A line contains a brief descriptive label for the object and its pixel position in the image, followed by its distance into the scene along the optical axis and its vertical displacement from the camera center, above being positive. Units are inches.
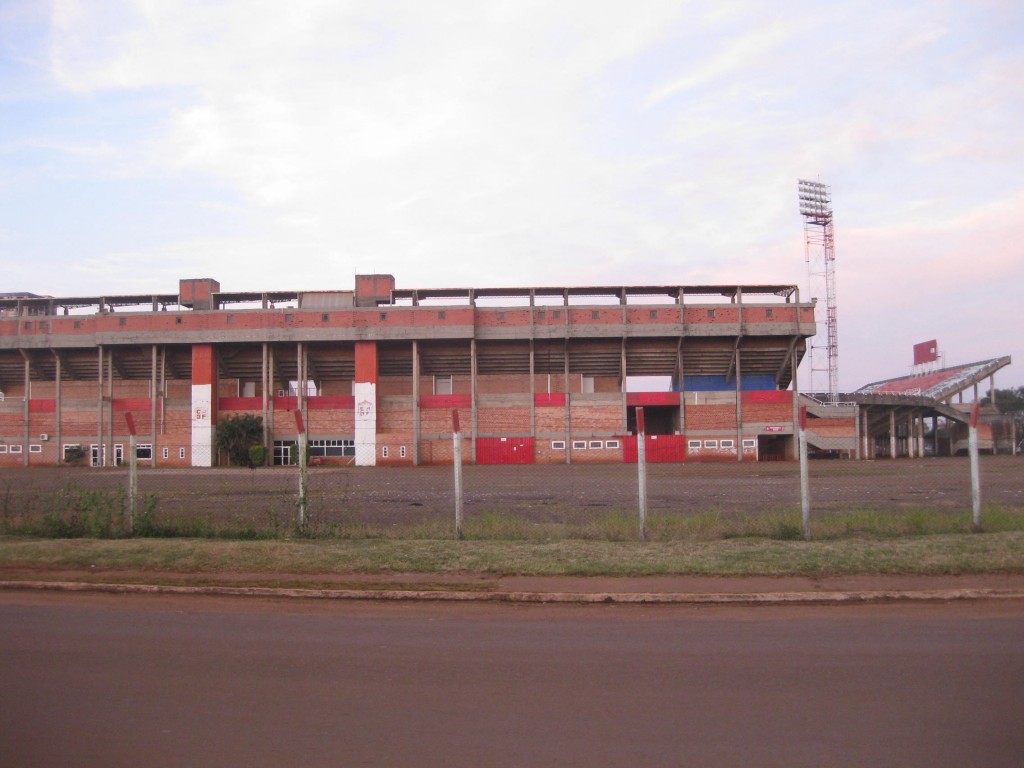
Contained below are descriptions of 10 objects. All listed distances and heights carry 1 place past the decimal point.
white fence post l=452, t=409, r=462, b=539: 487.2 -17.3
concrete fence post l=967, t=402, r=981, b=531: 492.4 -24.0
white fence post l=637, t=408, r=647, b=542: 477.1 -19.3
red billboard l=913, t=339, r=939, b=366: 3435.0 +365.5
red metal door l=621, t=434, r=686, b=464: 2305.2 -21.3
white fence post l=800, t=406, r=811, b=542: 467.6 -30.9
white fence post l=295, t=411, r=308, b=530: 505.7 -13.5
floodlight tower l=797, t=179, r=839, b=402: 2849.4 +815.5
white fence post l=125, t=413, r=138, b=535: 531.2 -25.5
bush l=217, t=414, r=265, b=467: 2246.6 +29.0
